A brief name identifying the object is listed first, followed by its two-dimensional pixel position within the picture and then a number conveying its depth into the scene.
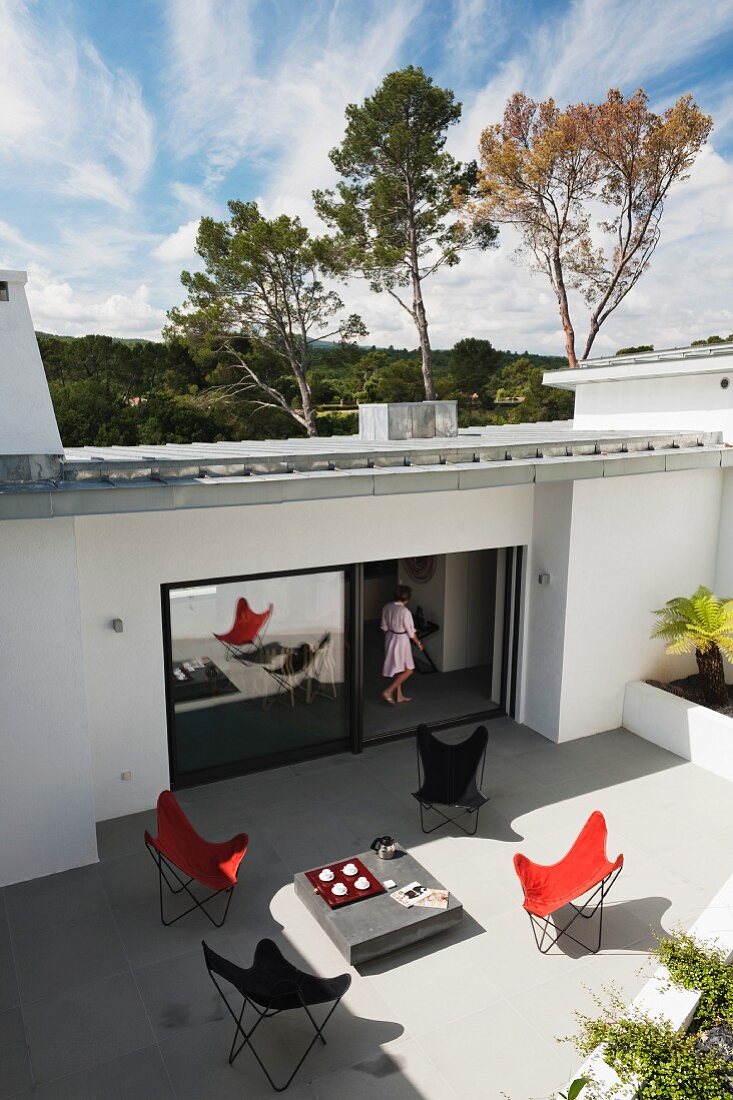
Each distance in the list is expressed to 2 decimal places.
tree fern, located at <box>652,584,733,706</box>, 9.68
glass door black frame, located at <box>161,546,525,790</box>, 8.69
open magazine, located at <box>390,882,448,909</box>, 6.36
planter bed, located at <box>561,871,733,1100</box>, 4.35
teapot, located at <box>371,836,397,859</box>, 6.96
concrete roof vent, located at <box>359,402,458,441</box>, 11.44
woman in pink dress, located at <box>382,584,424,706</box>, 10.97
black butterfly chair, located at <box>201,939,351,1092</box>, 4.99
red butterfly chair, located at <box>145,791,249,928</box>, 6.58
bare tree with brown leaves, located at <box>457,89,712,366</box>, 28.66
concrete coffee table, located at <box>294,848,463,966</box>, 6.02
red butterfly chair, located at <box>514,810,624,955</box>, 6.23
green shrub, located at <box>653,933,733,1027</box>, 4.93
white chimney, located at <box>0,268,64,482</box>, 6.71
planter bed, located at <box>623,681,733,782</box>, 9.21
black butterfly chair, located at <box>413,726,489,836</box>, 7.95
